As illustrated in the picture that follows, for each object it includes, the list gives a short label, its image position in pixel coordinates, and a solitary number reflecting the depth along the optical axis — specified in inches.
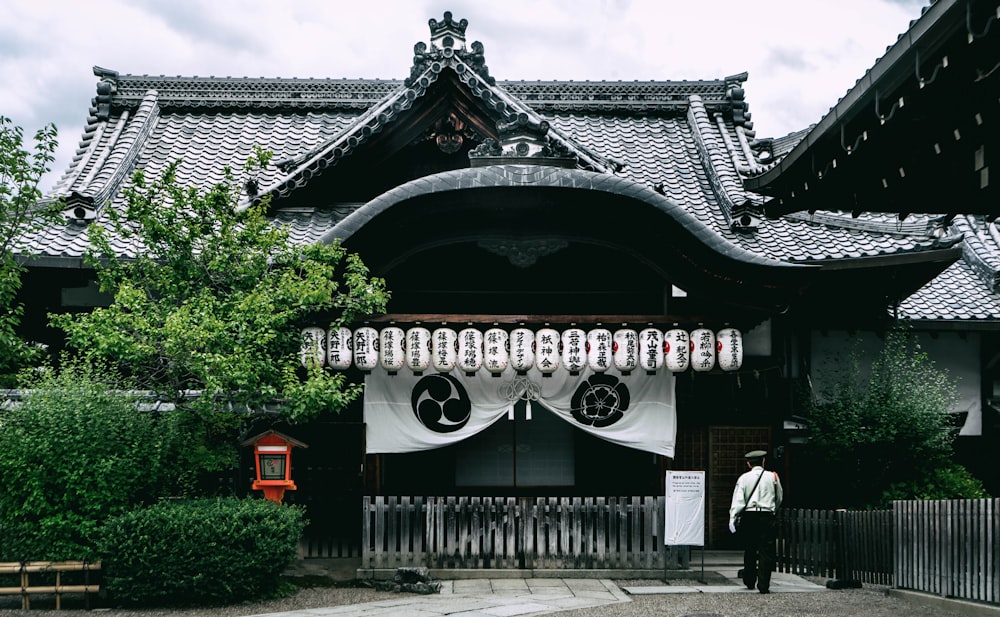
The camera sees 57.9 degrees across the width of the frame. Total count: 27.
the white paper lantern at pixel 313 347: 435.2
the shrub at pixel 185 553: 378.3
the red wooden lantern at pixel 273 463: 439.2
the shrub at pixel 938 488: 523.2
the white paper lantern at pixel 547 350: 484.1
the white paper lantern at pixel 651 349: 485.1
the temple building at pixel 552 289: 485.4
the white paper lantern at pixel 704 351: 485.4
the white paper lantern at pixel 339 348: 484.7
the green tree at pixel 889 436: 526.0
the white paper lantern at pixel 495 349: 482.6
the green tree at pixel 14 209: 427.2
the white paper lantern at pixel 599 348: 484.4
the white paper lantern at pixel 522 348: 483.5
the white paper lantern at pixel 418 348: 482.6
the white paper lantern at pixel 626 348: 485.4
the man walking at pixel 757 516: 433.7
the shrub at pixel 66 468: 377.7
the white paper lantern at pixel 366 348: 485.1
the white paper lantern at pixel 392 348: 483.5
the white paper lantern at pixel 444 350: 481.7
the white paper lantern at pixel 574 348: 484.1
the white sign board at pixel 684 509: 469.7
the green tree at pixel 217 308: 395.9
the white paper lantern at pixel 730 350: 484.4
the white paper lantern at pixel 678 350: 485.4
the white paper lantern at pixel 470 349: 482.9
